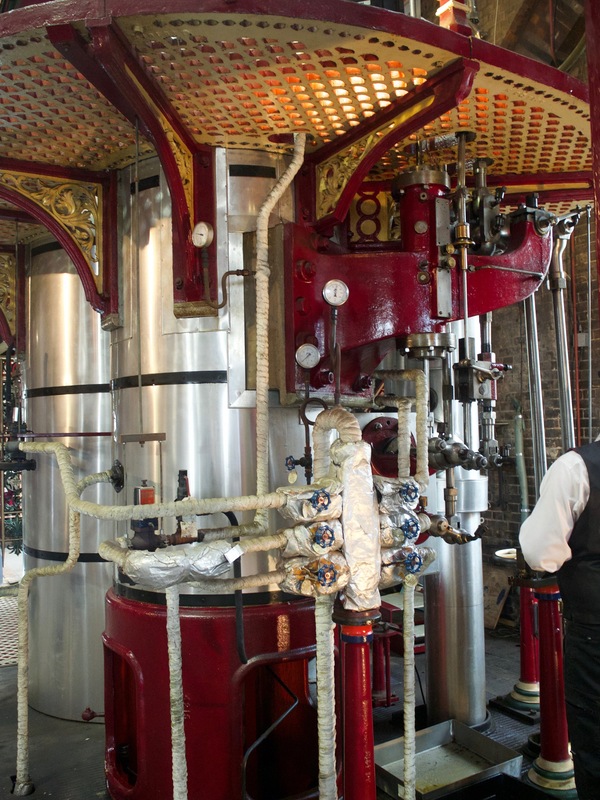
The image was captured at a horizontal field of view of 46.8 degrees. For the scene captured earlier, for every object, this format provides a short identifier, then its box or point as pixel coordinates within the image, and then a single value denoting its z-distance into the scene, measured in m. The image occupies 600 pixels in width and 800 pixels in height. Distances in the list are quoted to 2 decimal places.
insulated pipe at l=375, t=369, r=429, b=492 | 2.76
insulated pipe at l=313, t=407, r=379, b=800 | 2.23
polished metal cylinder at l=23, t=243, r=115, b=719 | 4.23
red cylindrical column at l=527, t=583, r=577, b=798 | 3.25
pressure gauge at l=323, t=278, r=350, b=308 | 2.85
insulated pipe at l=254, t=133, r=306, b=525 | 2.55
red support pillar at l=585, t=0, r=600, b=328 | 2.06
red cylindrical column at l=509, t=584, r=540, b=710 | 4.14
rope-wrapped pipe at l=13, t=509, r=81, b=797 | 3.19
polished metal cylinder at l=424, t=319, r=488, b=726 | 3.80
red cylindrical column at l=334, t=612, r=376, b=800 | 2.25
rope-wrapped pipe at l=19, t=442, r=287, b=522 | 2.19
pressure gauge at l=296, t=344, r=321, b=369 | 2.85
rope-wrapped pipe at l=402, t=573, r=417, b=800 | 2.47
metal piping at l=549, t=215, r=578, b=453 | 3.53
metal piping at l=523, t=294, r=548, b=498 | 3.71
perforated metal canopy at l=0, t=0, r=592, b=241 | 2.18
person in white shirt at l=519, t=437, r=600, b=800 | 2.61
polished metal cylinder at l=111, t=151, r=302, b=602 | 3.02
